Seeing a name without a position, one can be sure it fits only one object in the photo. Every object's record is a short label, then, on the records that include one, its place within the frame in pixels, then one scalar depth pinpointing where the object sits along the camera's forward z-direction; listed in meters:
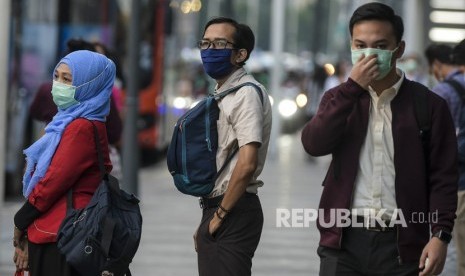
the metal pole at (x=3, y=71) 18.14
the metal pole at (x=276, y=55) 49.49
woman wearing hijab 10.65
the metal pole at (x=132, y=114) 28.98
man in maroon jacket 9.67
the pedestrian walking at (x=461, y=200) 14.73
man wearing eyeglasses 10.96
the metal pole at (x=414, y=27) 38.55
